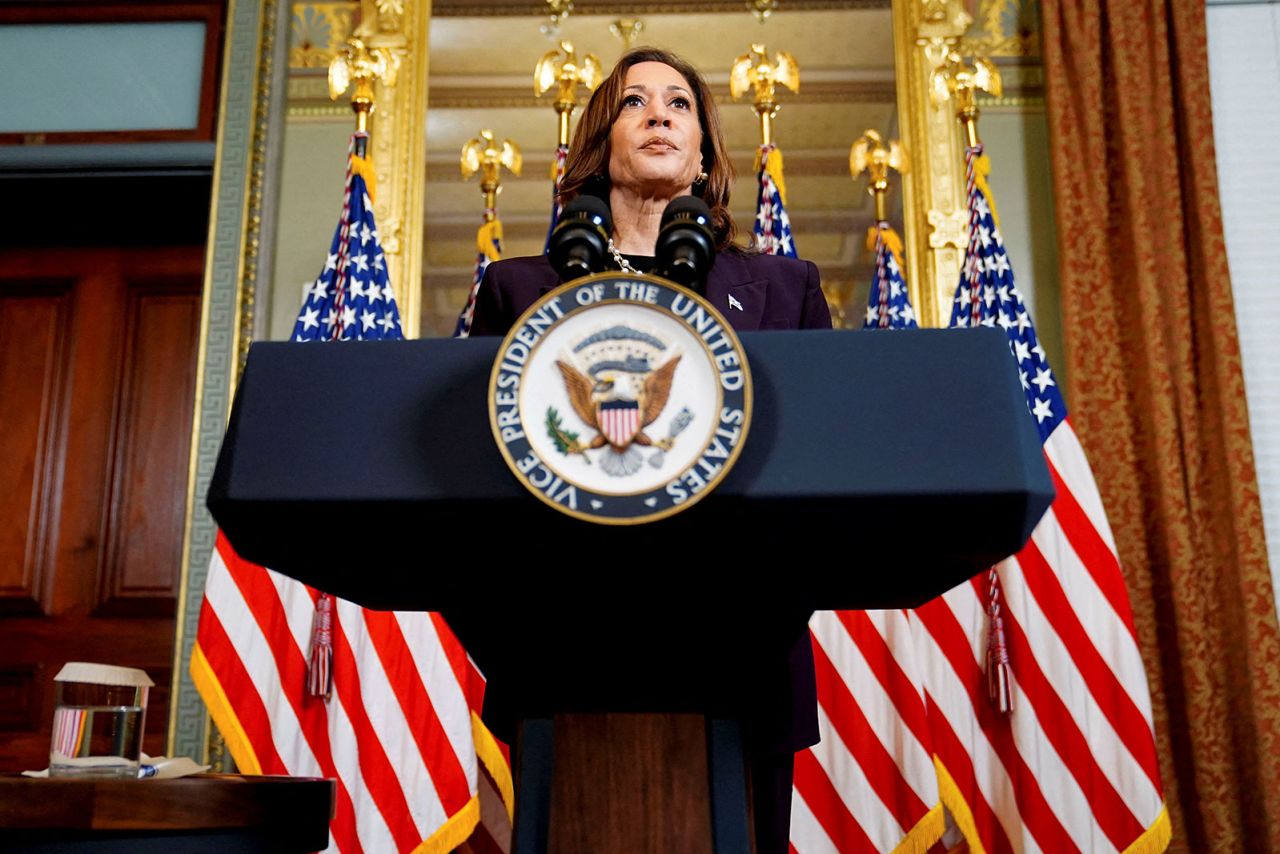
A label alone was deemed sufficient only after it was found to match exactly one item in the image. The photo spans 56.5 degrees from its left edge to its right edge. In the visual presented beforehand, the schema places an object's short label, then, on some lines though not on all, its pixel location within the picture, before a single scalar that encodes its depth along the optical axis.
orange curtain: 3.19
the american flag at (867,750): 2.88
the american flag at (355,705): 2.87
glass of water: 1.47
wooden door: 3.77
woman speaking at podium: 1.41
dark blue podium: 0.76
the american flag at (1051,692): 2.79
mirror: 3.85
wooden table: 1.32
